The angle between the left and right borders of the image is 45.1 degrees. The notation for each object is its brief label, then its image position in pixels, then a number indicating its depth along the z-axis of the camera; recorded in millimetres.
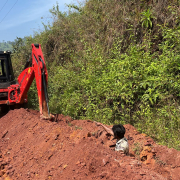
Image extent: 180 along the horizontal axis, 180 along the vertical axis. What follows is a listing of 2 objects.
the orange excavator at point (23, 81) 6205
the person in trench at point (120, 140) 3959
